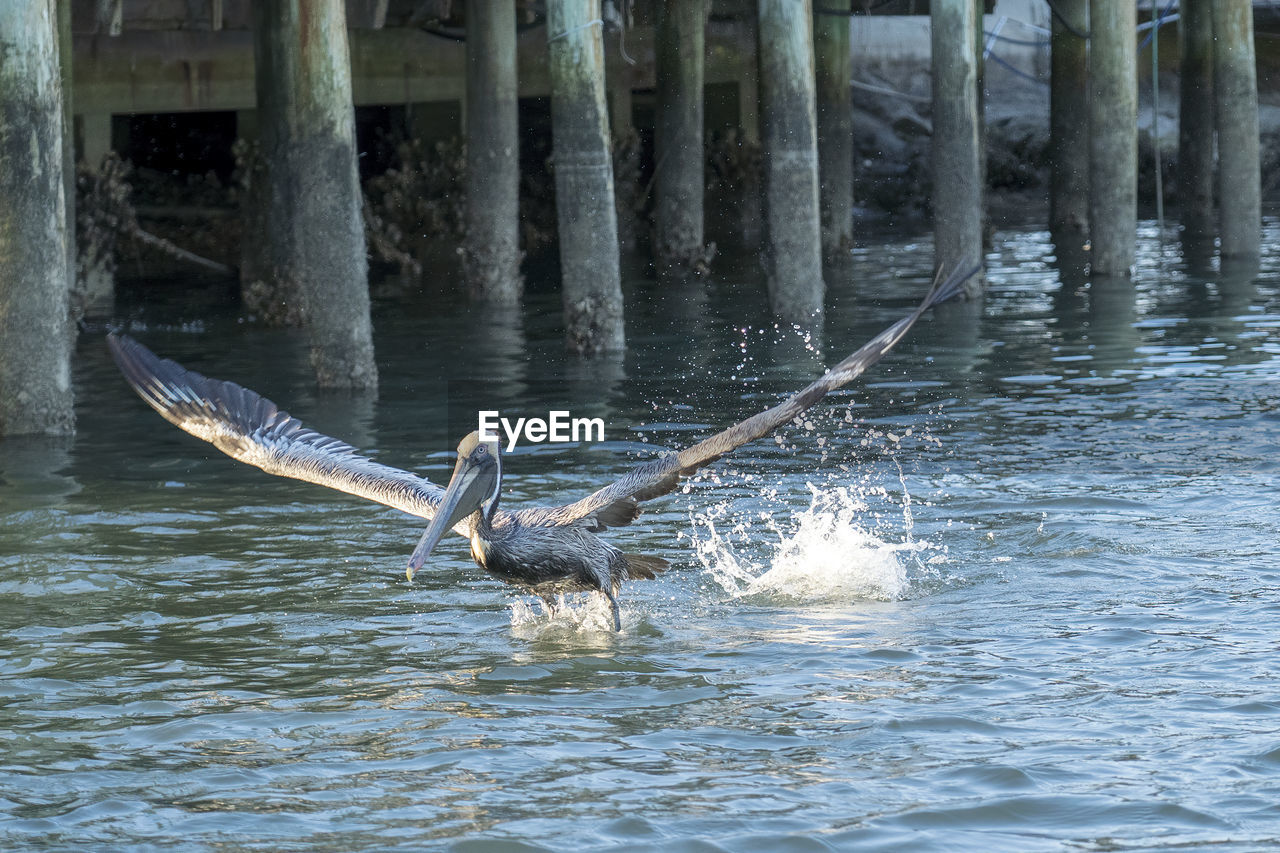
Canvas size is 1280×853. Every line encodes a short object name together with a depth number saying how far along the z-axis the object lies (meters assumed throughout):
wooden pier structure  20.47
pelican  13.07
